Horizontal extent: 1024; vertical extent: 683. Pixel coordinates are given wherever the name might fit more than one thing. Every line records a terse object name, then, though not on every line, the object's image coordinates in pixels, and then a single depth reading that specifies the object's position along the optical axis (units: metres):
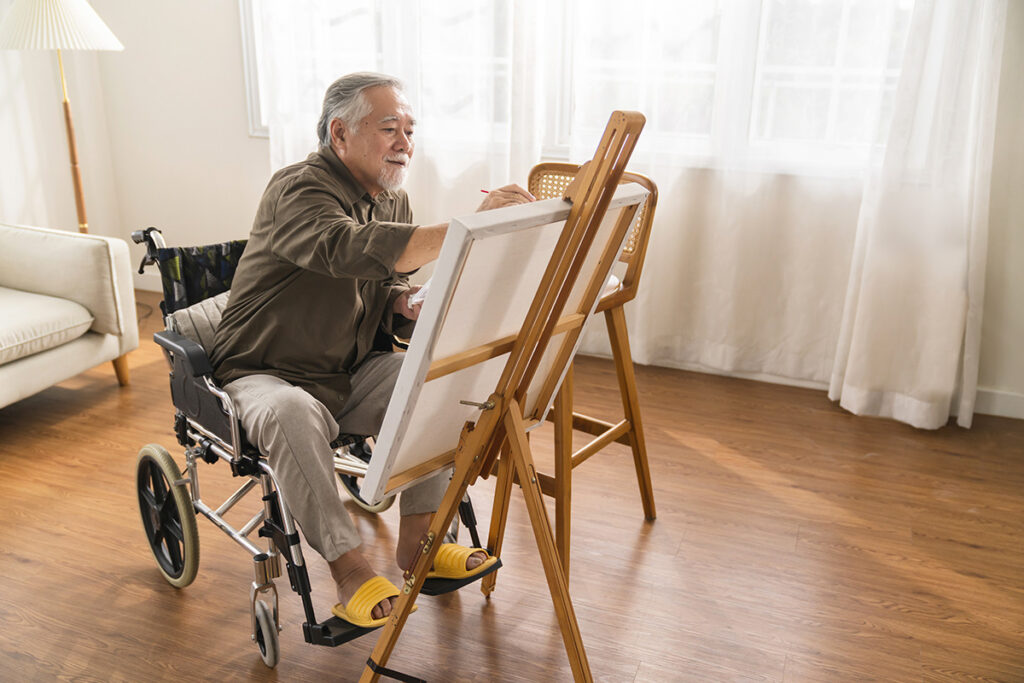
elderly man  1.64
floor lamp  3.22
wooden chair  1.95
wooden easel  1.32
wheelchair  1.70
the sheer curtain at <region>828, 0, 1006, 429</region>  2.69
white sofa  2.80
